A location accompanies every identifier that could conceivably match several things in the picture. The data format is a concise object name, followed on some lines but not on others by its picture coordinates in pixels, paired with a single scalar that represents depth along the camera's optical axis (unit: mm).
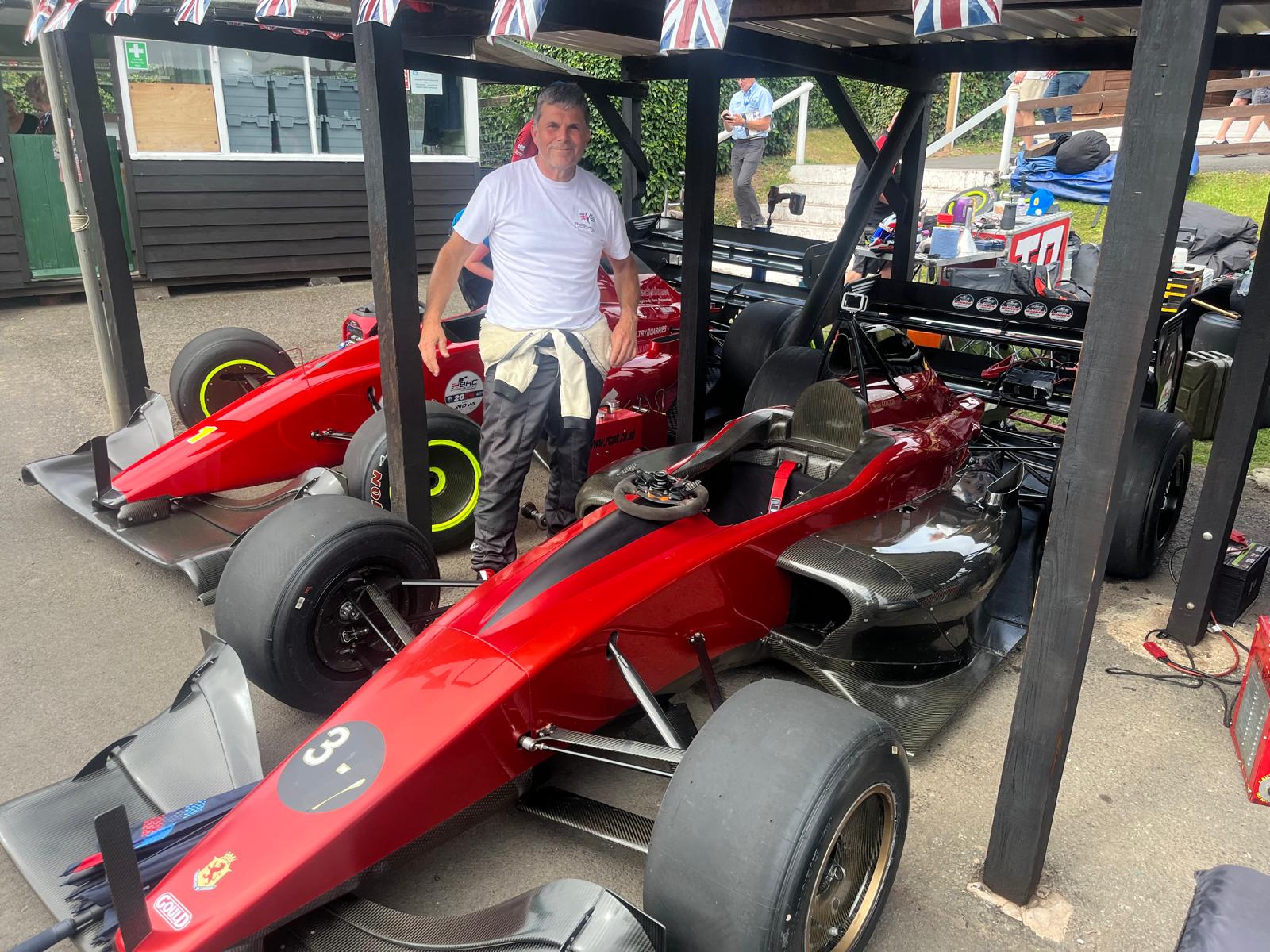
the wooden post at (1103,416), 2027
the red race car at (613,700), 2010
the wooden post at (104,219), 5363
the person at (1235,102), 17453
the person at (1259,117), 16938
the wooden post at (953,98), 18148
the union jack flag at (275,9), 3432
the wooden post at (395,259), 3518
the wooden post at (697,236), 4668
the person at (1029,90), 18706
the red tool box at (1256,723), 3109
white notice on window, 11430
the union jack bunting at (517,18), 2826
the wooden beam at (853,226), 6027
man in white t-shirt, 3846
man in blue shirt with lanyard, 12297
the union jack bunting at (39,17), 4703
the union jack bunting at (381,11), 3115
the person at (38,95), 11195
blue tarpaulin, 14164
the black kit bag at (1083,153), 14328
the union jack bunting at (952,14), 2309
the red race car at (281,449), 4367
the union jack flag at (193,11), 3604
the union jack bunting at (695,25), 2695
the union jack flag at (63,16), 4438
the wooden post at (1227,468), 3617
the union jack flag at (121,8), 3803
